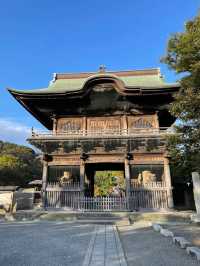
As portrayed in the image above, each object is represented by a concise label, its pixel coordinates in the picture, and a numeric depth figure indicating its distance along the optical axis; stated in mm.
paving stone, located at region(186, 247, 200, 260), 4709
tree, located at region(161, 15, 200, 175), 7895
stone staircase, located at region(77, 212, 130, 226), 10914
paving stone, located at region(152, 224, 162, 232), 8511
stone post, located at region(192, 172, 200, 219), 10031
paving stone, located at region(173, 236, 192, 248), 5633
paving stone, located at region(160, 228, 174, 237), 7212
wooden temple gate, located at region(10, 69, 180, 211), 13734
